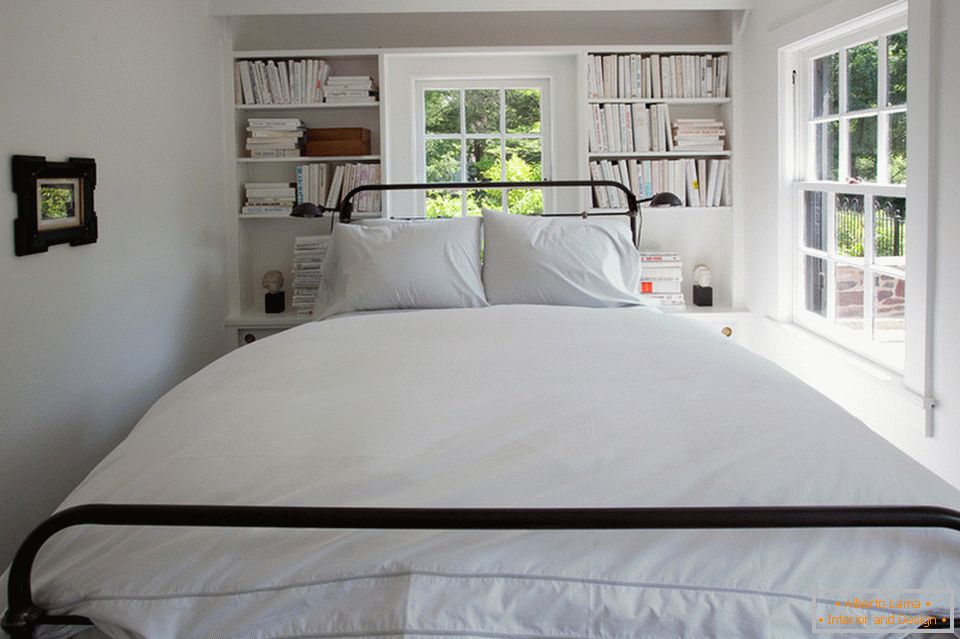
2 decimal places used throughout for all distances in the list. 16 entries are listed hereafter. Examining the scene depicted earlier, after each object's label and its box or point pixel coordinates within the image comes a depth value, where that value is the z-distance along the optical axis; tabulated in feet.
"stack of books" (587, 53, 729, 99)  15.25
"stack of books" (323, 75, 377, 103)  15.20
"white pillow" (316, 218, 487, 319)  11.83
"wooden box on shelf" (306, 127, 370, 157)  15.30
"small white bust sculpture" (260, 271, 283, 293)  15.48
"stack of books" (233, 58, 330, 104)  15.19
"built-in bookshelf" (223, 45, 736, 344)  15.23
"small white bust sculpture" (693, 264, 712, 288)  15.61
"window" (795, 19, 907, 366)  10.59
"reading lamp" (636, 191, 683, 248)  13.50
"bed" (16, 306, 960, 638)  4.55
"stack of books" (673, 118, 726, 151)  15.35
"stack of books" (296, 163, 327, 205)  15.38
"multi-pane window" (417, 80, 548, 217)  15.88
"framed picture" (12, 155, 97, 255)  9.00
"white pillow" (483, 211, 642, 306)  11.79
